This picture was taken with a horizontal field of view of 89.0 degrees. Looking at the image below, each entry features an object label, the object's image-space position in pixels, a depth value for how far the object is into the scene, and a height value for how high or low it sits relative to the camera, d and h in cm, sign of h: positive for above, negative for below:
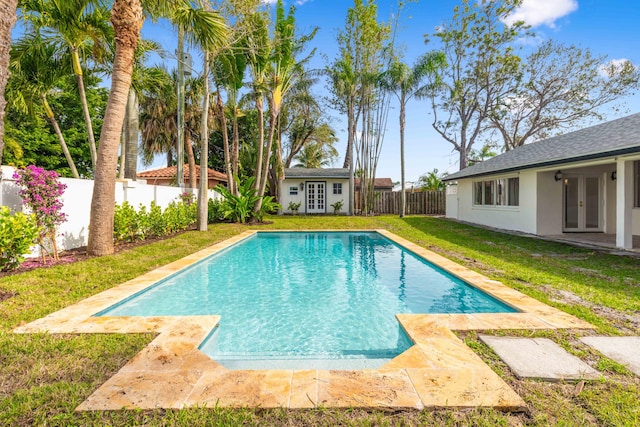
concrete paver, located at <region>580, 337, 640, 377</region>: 264 -123
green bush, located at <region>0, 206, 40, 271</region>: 517 -40
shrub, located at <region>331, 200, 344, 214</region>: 2203 +31
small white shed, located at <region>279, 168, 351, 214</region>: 2236 +123
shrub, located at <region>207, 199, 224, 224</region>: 1529 -5
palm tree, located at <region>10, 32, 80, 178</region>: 1009 +472
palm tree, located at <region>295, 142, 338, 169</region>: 3020 +536
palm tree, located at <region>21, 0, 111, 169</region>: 863 +534
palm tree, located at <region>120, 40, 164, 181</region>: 1212 +382
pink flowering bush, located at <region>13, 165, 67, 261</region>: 589 +29
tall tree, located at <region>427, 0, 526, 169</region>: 2164 +987
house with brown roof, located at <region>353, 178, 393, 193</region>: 3200 +252
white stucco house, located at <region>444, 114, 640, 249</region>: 786 +82
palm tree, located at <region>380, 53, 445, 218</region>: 1778 +746
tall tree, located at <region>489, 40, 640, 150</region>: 2123 +820
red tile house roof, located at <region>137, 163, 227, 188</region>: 2287 +257
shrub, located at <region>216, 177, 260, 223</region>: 1493 +42
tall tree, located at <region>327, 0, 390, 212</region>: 1866 +790
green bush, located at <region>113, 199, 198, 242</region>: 840 -27
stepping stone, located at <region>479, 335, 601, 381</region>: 245 -123
